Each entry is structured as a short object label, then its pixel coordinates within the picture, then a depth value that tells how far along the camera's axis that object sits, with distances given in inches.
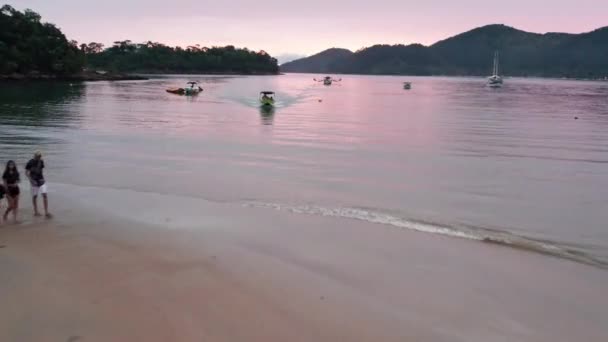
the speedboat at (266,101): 2225.5
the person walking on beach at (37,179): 500.7
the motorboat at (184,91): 3137.3
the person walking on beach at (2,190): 474.6
